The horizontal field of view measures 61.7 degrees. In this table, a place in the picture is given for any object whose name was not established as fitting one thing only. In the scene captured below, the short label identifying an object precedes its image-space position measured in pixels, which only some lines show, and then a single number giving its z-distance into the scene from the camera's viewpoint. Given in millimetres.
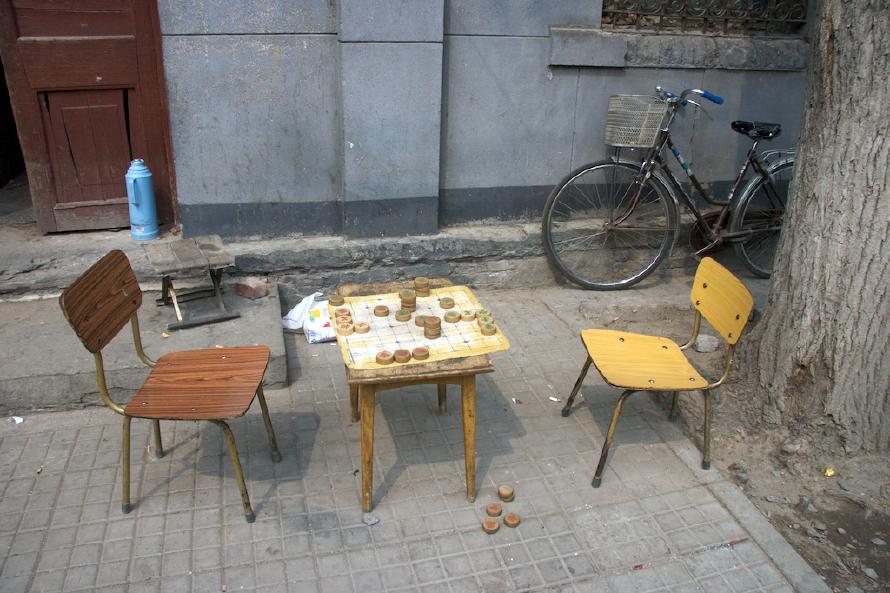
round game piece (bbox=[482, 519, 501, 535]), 3271
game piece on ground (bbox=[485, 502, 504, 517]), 3377
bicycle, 5457
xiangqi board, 3131
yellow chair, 3520
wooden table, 3029
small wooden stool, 4441
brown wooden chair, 3105
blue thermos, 5102
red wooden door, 4961
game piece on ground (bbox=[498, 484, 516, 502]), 3467
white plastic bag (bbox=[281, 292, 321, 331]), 5035
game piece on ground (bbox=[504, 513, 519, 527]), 3307
